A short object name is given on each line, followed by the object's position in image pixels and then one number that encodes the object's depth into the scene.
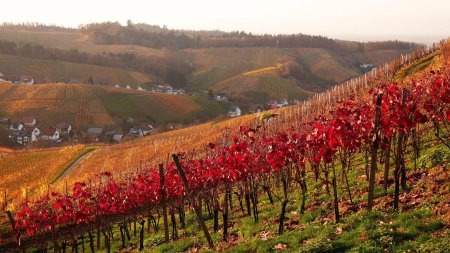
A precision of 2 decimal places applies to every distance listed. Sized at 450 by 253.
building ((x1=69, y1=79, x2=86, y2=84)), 174.62
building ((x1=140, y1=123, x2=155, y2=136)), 127.91
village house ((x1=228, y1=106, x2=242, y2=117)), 149.88
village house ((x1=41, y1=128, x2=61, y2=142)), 115.35
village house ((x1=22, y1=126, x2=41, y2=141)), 115.34
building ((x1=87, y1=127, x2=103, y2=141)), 114.01
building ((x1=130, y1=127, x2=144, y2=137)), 122.91
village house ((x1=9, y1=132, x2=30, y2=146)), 111.00
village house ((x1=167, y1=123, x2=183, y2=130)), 128.03
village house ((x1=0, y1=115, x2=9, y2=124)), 118.81
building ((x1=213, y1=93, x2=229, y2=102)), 170.00
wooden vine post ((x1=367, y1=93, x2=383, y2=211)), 11.46
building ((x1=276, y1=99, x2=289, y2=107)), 160.40
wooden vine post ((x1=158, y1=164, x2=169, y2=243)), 16.95
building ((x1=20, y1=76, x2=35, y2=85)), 158.65
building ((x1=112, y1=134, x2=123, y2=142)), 114.28
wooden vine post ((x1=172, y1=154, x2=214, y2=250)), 14.28
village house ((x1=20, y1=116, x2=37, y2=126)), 119.08
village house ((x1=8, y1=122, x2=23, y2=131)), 115.29
